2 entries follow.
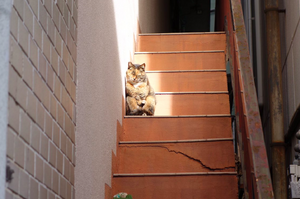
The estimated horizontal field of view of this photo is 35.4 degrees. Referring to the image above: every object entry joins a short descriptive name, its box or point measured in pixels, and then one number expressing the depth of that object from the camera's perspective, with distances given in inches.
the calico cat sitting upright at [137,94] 150.9
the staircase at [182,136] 118.3
